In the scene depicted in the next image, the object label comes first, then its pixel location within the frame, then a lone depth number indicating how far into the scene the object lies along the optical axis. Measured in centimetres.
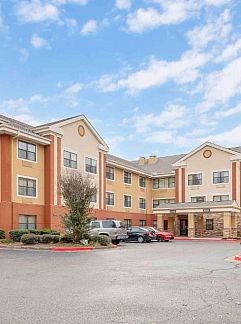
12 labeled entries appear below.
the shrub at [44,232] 2808
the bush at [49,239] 2450
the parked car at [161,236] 3544
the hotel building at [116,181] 3047
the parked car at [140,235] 3238
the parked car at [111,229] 2791
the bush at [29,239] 2417
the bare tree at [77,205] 2473
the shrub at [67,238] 2488
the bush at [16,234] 2647
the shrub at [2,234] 2736
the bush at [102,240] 2492
